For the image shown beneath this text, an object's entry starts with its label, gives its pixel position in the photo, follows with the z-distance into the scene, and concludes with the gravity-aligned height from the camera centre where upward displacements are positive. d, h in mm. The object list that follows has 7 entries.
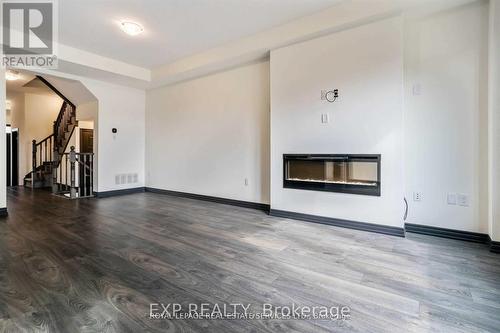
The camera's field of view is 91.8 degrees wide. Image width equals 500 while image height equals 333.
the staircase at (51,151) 6672 +380
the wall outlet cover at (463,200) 2852 -410
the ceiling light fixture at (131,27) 3453 +2002
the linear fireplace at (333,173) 3178 -111
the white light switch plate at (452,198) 2912 -403
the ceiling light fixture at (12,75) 5340 +2076
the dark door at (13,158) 7336 +194
